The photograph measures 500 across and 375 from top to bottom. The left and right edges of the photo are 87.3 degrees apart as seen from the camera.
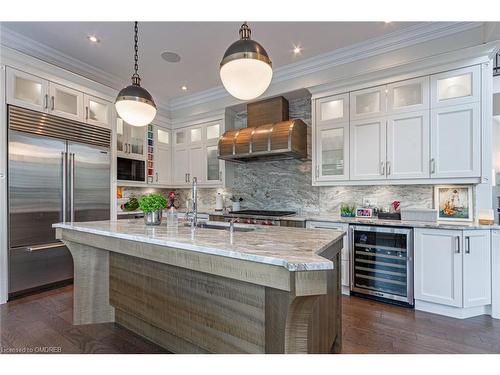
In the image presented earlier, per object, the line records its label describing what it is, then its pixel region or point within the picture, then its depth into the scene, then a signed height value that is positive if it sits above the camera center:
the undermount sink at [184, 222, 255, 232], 2.36 -0.34
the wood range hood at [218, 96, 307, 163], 3.65 +0.77
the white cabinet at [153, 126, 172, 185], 5.07 +0.63
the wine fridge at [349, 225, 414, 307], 2.80 -0.83
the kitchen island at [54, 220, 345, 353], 1.23 -0.63
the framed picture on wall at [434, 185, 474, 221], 2.95 -0.15
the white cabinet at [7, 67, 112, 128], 3.04 +1.17
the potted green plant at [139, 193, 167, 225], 2.21 -0.17
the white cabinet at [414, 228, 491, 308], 2.53 -0.77
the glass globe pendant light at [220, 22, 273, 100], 1.61 +0.76
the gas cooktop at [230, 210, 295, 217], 3.92 -0.37
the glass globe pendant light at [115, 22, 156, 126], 2.21 +0.73
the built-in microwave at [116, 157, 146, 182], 4.28 +0.33
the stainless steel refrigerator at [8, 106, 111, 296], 3.01 -0.01
